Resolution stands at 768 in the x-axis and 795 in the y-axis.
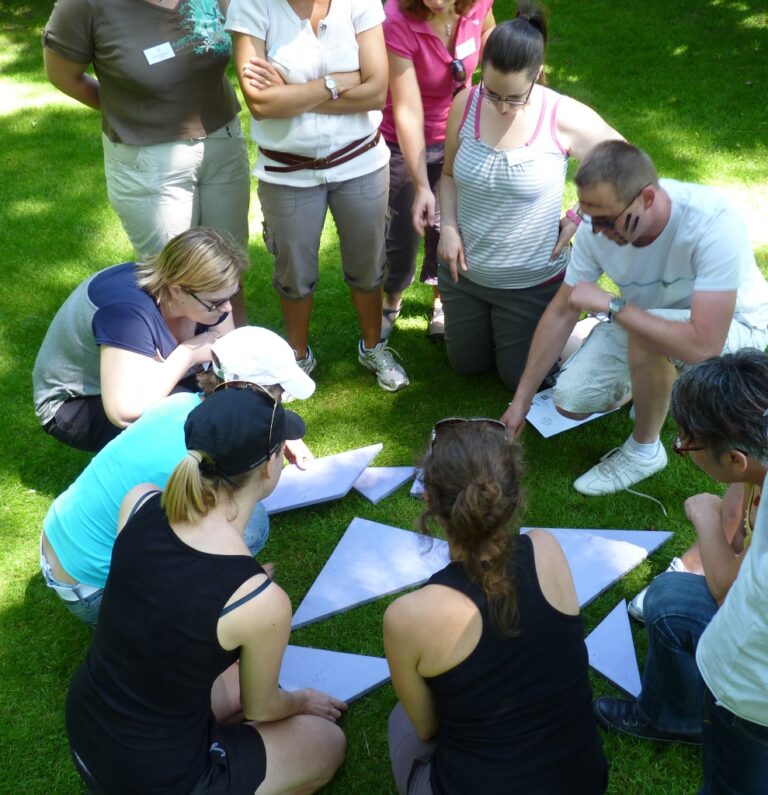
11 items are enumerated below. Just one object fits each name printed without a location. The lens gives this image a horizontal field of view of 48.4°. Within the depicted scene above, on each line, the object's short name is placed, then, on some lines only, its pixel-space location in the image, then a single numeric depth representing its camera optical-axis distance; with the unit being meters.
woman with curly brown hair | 1.86
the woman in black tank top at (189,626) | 2.00
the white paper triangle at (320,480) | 3.38
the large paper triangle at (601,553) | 3.00
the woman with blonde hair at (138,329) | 2.89
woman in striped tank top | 3.12
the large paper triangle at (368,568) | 3.03
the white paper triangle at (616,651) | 2.69
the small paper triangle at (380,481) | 3.45
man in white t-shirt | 2.76
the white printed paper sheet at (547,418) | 3.63
